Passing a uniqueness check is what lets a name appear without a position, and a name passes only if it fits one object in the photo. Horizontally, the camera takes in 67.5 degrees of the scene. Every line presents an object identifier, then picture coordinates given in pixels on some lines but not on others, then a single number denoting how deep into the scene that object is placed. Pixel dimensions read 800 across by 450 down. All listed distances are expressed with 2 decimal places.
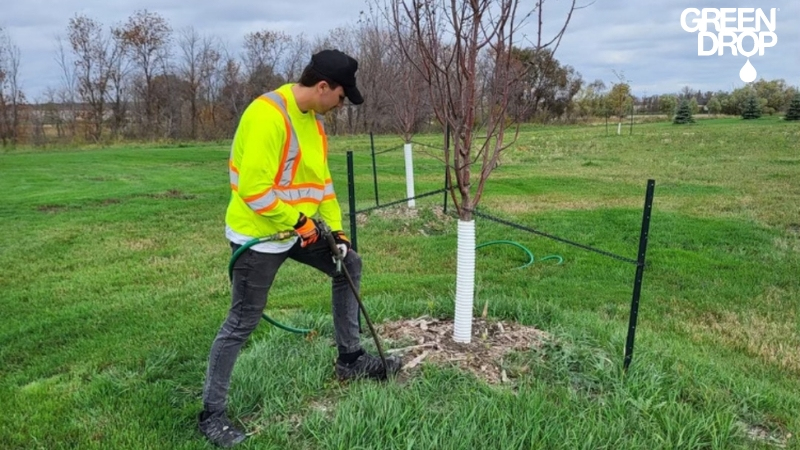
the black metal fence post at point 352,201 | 3.89
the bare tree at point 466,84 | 3.28
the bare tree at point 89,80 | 32.97
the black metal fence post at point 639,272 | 3.26
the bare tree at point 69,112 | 32.12
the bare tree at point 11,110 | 28.89
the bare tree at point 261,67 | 33.78
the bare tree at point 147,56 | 34.84
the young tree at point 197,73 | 36.19
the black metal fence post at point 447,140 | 3.64
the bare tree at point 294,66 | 36.41
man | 2.65
